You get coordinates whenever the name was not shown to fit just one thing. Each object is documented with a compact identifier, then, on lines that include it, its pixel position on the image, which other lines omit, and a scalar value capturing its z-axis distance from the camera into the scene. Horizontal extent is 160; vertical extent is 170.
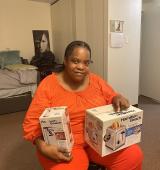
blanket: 2.35
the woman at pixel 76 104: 0.79
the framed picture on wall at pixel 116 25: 2.18
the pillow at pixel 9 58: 2.96
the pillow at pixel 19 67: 2.59
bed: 2.35
